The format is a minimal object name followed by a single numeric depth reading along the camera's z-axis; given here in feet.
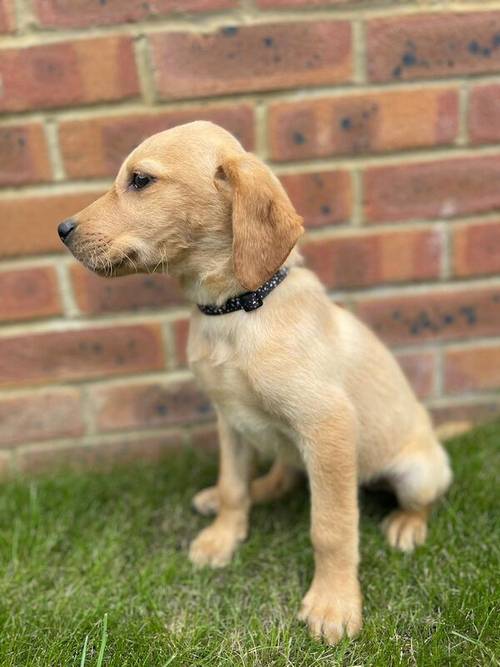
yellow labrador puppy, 1.51
